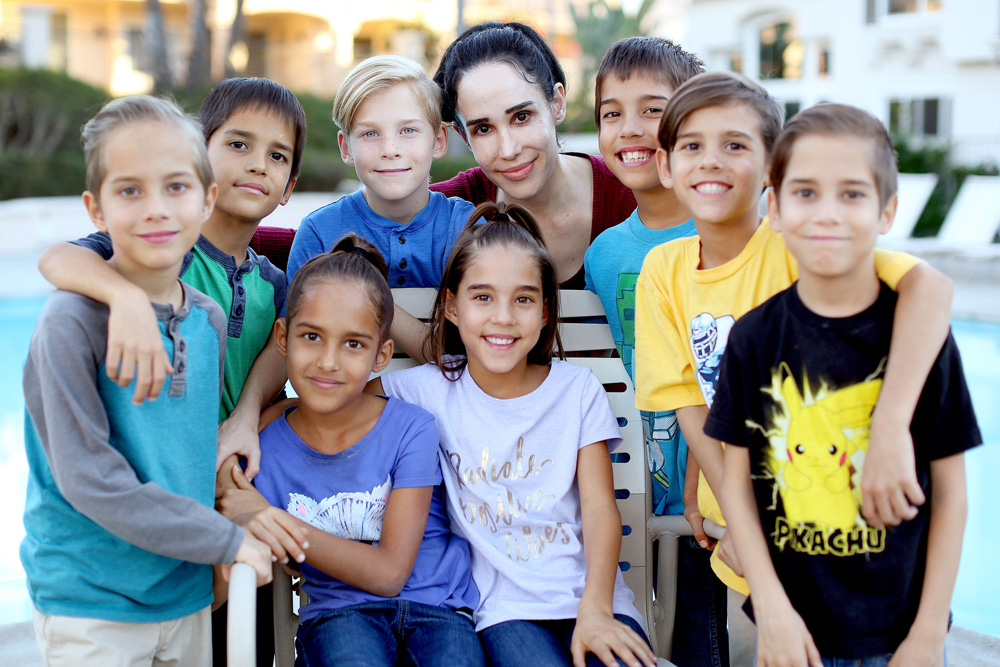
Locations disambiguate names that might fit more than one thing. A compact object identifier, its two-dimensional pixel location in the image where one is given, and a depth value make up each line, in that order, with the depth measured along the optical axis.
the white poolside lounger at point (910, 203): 12.59
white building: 16.77
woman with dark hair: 2.70
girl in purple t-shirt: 1.90
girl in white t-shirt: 1.96
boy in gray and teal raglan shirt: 1.63
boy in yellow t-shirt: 1.89
